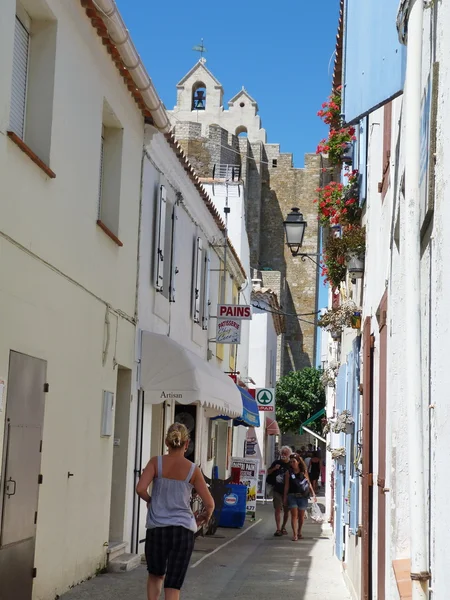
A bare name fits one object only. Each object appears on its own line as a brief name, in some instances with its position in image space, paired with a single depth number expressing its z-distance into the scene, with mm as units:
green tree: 56344
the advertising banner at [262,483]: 29905
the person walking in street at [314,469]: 31923
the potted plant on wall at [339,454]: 13055
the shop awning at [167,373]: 13273
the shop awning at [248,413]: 21305
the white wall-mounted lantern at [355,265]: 10555
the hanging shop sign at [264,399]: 28203
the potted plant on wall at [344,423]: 11250
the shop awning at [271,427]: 42531
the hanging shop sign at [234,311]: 20234
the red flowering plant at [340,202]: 11484
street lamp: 15273
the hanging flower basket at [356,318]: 11034
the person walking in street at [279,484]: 18234
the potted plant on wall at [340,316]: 11031
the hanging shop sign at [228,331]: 19938
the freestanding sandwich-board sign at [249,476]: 22219
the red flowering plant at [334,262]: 11090
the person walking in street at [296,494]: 17781
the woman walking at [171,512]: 7375
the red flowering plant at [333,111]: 11719
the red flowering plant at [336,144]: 11977
